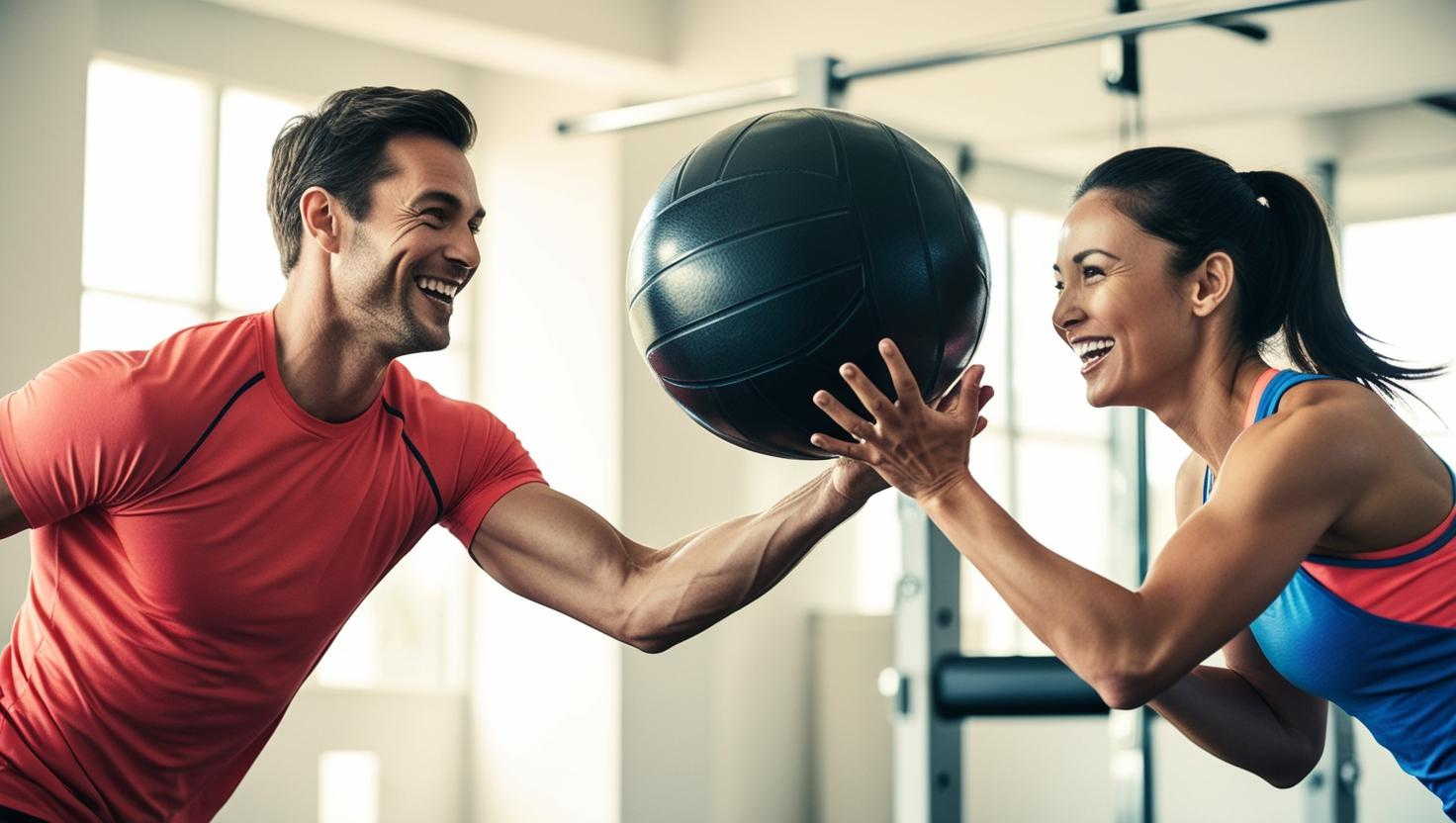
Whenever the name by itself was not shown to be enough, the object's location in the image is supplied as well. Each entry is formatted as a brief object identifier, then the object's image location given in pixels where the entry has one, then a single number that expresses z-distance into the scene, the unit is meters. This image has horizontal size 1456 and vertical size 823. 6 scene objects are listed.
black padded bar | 3.25
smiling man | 2.06
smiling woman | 1.67
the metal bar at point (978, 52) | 3.08
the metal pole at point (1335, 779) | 3.73
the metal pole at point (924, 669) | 3.31
